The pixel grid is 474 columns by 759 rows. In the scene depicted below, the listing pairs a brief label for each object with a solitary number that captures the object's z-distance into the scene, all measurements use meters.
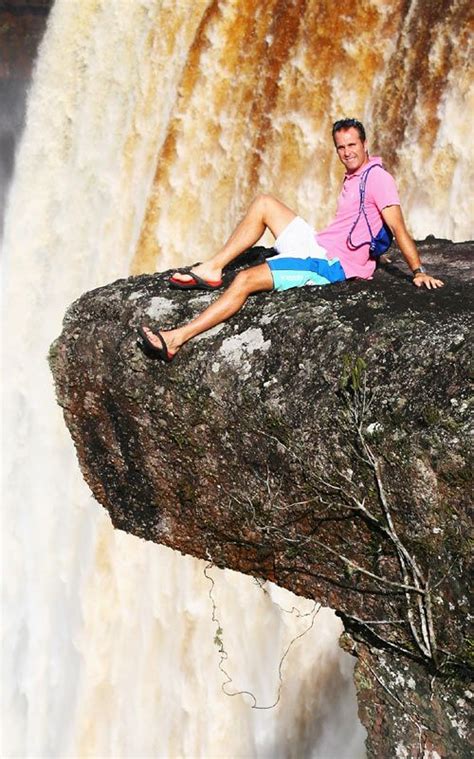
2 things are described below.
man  7.27
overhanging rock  5.43
